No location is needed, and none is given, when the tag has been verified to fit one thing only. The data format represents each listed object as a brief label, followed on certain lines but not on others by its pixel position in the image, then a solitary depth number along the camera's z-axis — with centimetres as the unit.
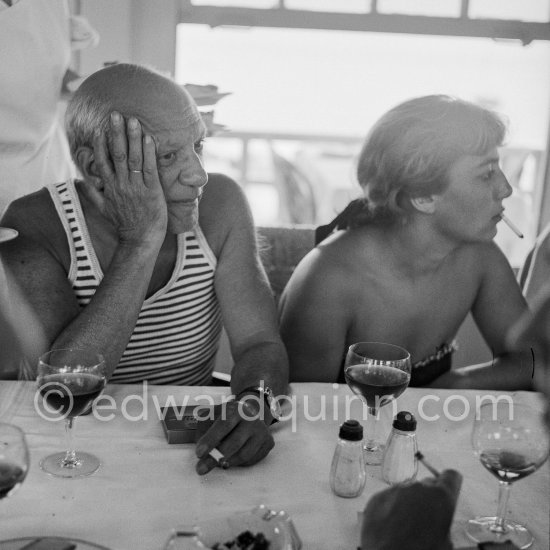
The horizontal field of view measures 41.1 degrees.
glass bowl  85
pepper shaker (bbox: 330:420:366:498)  104
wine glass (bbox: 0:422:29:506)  85
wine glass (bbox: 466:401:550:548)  95
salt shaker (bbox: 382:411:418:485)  108
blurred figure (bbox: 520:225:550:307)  194
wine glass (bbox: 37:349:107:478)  106
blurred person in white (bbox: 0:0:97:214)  212
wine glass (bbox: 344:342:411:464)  117
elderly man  147
